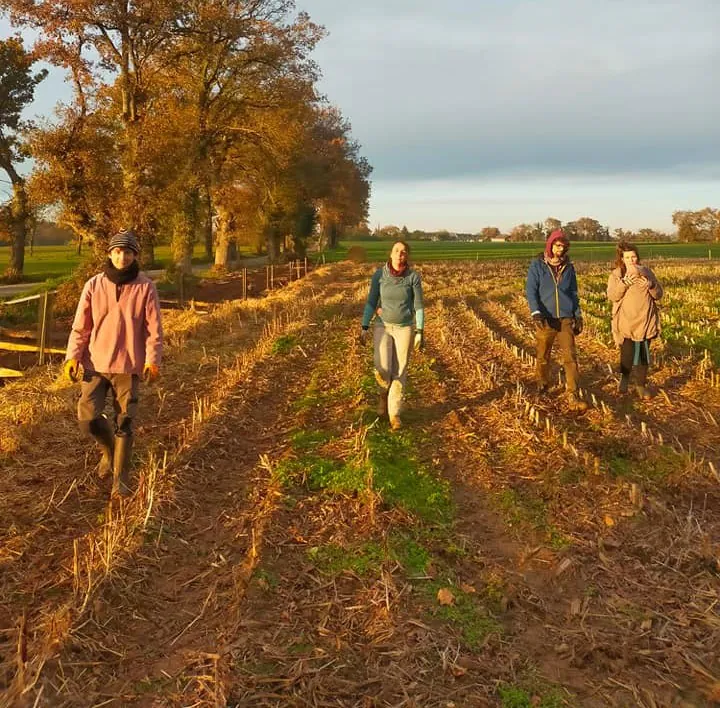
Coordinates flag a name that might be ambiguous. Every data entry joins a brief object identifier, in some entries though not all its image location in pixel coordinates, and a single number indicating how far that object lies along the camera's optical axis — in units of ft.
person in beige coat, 27.53
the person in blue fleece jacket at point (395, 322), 23.97
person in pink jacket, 18.06
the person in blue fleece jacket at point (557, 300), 27.07
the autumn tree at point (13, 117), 104.78
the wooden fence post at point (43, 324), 45.11
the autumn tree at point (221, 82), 78.18
